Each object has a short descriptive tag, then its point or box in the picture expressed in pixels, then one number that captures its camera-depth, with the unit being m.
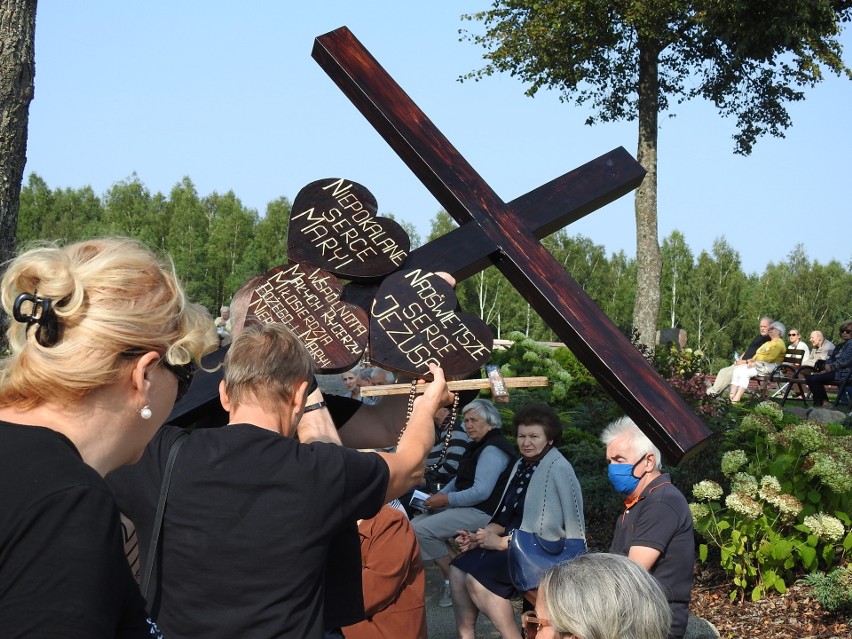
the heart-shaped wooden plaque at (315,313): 3.12
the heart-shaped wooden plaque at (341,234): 3.33
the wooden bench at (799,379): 11.64
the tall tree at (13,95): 3.95
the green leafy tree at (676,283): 40.69
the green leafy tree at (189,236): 36.84
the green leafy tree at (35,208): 41.41
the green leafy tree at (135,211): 39.78
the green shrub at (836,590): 4.95
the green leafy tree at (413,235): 46.18
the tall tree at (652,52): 11.50
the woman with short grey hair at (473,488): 5.47
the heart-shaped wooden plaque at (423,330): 2.98
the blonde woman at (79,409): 1.26
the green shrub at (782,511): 5.27
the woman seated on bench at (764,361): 13.17
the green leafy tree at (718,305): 39.25
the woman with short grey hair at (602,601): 2.16
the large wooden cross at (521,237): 3.32
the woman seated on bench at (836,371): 11.62
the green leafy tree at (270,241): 38.22
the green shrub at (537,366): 10.12
